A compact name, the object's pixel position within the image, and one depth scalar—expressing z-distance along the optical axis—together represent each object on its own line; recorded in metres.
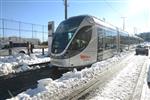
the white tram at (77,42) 6.40
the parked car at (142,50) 15.00
